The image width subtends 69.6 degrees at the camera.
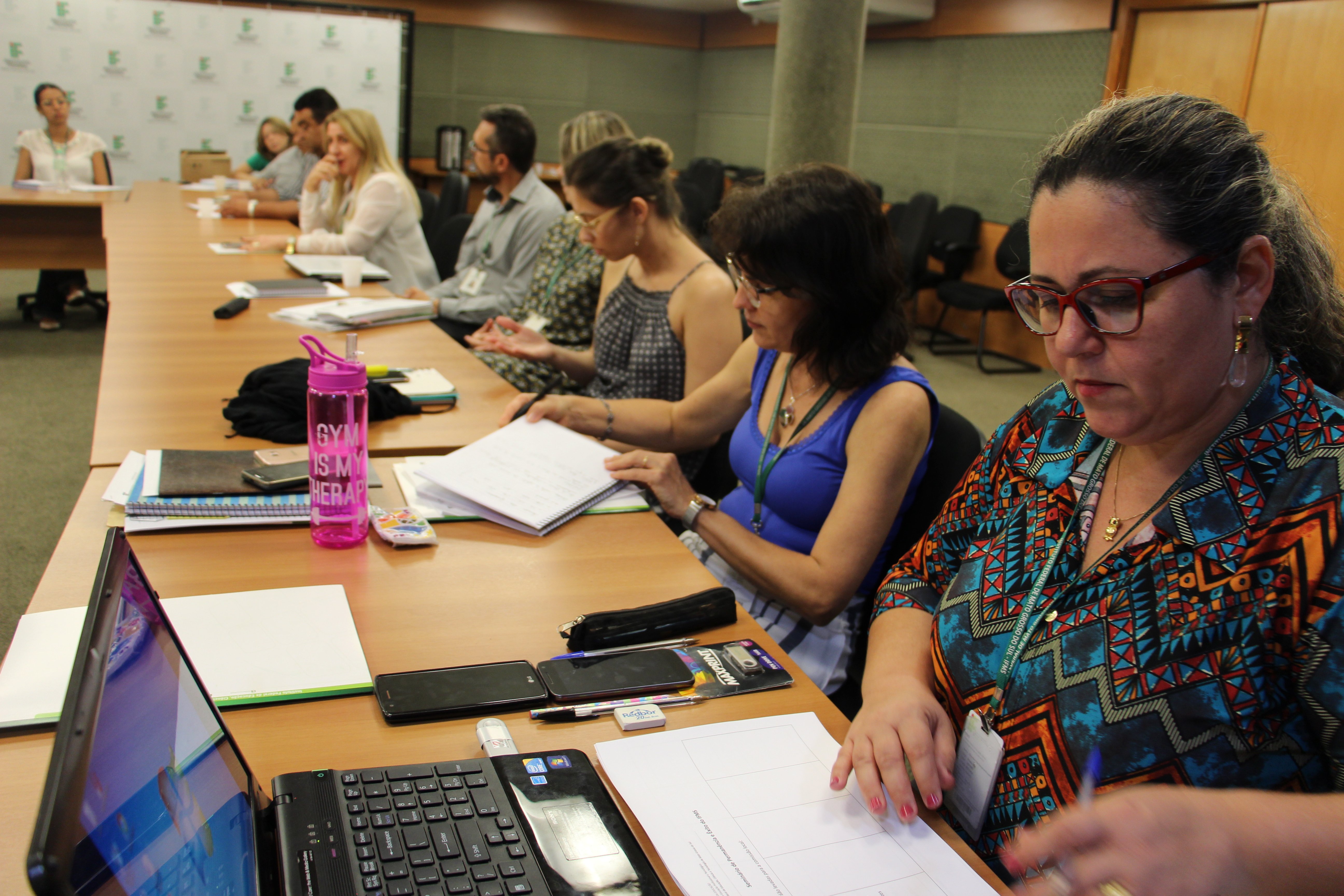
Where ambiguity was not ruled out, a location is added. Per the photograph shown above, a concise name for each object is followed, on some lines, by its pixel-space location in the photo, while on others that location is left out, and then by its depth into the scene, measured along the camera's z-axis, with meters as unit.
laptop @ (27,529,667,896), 0.49
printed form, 0.82
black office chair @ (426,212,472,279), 4.68
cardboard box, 7.30
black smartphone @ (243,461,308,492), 1.53
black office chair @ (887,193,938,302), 6.57
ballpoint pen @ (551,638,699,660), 1.15
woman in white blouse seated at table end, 6.37
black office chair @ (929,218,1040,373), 6.11
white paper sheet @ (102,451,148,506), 1.47
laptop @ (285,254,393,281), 3.69
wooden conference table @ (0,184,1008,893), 0.96
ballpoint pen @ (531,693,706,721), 1.03
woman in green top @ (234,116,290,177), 7.45
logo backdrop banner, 7.55
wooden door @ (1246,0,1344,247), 4.82
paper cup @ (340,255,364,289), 3.52
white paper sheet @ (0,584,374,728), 1.01
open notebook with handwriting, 1.56
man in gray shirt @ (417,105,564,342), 3.79
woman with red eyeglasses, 0.87
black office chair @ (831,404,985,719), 1.59
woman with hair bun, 2.39
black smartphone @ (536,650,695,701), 1.08
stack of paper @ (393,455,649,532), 1.55
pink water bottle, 1.35
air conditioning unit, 7.23
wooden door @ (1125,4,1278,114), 5.27
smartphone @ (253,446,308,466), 1.65
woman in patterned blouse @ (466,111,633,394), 3.03
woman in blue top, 1.54
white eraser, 1.03
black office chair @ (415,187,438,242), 5.43
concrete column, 3.99
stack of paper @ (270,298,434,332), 2.90
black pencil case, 1.17
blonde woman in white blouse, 4.19
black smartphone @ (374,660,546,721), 1.02
